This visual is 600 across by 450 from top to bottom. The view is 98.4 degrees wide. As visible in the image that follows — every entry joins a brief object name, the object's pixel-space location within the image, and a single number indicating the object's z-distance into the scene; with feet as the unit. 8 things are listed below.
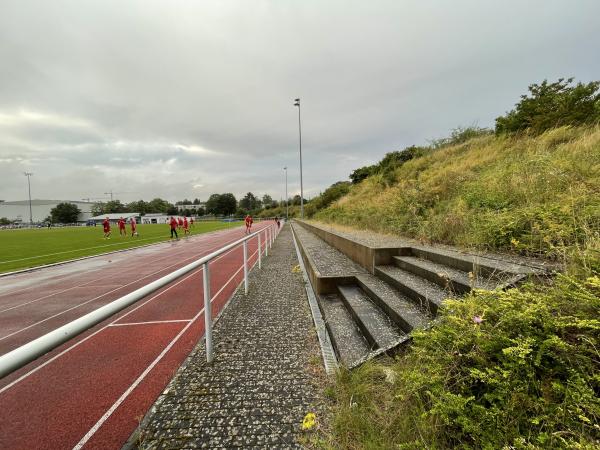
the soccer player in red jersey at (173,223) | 69.65
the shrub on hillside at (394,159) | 46.43
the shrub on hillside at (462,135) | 47.21
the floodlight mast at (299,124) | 78.04
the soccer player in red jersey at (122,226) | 79.61
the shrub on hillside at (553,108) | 28.96
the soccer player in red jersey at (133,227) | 74.03
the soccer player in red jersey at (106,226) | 69.76
